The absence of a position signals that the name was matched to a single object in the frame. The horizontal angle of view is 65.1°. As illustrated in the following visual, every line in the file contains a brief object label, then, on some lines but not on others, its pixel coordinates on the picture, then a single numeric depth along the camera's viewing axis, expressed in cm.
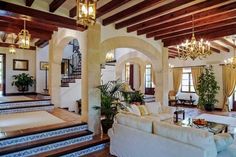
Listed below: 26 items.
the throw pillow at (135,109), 544
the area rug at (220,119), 604
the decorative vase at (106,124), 471
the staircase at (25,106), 592
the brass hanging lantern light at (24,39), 464
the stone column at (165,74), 718
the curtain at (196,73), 1007
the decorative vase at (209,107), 899
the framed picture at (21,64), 930
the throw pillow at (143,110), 566
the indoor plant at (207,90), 900
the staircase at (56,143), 339
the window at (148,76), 1233
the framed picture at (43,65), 967
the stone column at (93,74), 460
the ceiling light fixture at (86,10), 232
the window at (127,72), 1396
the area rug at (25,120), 425
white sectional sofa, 246
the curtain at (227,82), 881
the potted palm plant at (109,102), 472
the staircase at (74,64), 956
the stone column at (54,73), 697
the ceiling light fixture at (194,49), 417
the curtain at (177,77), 1122
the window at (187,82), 1091
